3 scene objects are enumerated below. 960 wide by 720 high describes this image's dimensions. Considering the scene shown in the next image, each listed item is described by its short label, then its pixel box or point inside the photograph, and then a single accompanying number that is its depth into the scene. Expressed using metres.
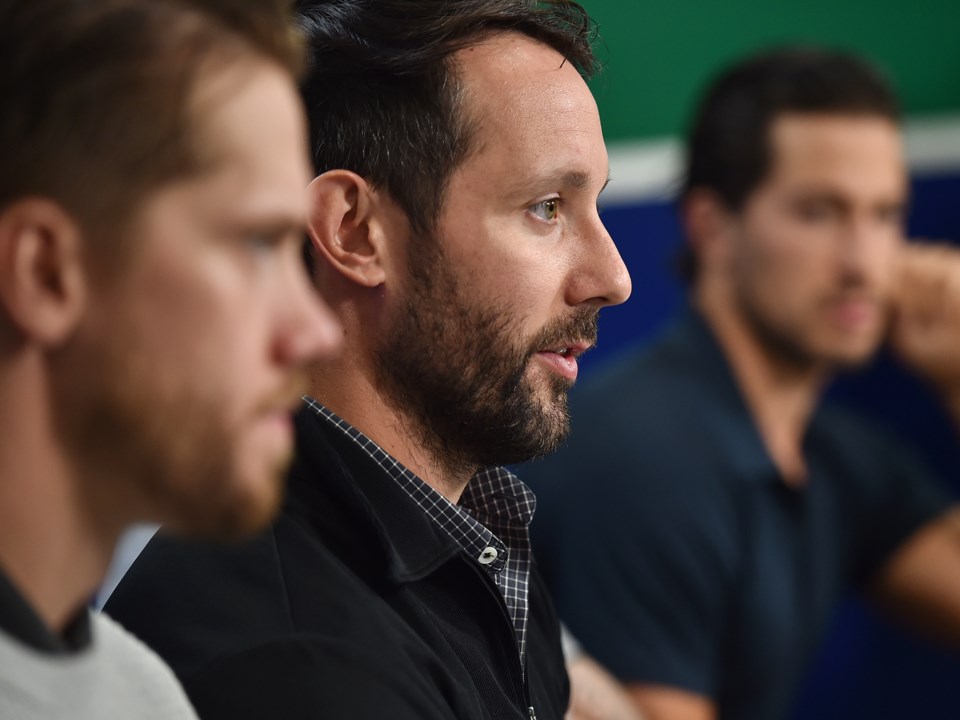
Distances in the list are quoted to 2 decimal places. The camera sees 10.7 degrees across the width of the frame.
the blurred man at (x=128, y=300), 2.30
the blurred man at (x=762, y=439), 3.25
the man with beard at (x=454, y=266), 2.58
